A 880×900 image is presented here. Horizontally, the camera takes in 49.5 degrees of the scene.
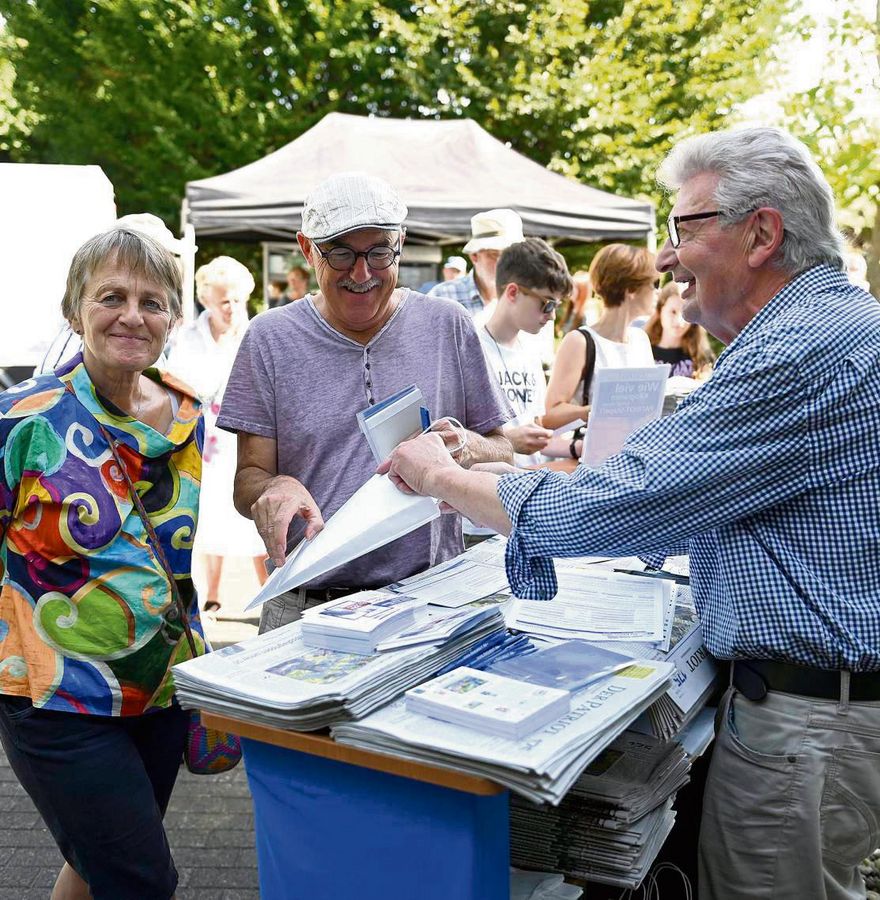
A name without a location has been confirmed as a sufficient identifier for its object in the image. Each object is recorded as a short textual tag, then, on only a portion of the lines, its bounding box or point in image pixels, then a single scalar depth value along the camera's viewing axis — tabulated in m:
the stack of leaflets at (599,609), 1.83
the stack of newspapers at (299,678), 1.37
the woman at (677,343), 5.79
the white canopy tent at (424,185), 9.12
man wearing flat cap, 2.24
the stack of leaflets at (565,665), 1.50
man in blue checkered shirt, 1.51
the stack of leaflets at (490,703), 1.29
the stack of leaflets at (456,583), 1.94
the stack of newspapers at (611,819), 1.56
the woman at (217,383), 5.80
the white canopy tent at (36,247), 5.72
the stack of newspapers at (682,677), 1.59
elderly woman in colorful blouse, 1.96
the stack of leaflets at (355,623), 1.58
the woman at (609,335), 4.63
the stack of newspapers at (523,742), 1.22
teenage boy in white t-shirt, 4.26
